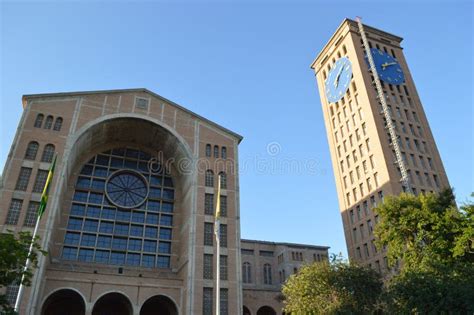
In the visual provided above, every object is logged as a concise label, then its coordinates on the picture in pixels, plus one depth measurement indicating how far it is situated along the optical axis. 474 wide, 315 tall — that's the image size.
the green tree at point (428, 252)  24.14
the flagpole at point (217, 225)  24.84
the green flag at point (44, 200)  23.66
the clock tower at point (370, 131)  52.06
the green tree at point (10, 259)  17.84
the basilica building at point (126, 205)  35.16
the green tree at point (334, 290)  28.74
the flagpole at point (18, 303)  21.32
